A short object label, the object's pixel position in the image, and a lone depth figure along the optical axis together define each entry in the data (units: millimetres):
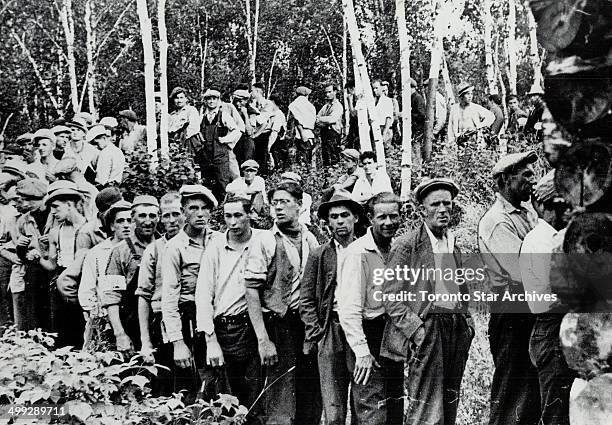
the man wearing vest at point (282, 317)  4688
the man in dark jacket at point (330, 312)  4445
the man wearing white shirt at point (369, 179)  8438
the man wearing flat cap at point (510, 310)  4141
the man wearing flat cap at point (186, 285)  4953
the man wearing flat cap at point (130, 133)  12322
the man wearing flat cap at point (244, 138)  11523
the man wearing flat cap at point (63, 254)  6039
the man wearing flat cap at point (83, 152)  8867
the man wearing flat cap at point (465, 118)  11672
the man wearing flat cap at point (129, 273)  5375
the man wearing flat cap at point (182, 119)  11281
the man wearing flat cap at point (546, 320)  3719
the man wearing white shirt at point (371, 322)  4289
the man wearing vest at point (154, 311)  5145
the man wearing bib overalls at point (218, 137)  10945
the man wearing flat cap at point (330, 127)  12844
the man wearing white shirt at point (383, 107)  12523
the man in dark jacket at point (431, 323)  4090
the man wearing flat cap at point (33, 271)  6520
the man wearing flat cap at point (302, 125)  12719
